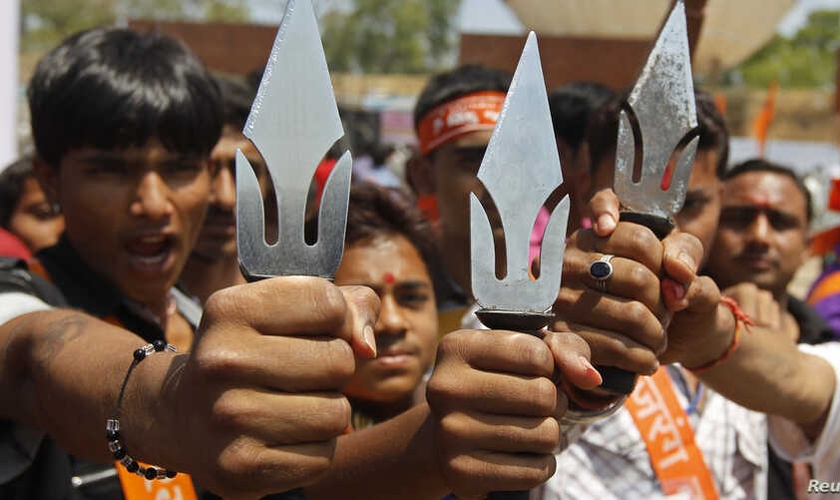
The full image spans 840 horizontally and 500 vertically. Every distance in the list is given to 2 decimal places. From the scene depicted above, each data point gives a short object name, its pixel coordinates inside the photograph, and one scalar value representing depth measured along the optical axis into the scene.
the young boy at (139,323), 0.97
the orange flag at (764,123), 8.21
